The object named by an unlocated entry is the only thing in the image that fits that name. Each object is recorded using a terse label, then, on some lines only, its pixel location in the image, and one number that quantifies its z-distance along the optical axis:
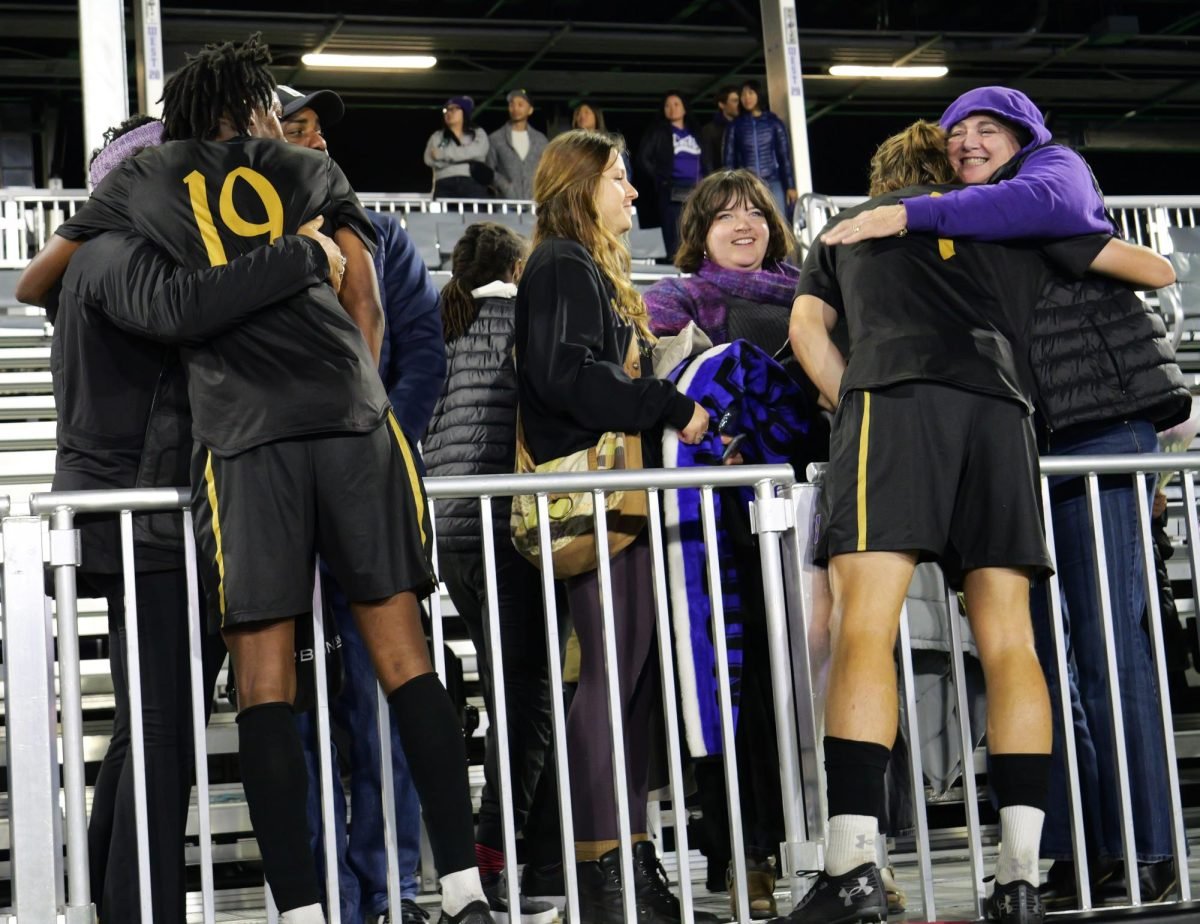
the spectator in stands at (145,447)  2.73
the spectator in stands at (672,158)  13.30
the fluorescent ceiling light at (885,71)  18.16
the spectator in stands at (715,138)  14.02
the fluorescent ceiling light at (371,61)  16.97
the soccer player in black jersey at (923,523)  2.88
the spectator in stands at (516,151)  12.96
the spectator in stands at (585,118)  12.98
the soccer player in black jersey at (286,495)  2.63
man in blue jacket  3.28
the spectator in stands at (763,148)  12.69
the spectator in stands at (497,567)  3.58
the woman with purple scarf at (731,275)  3.75
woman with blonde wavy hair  3.21
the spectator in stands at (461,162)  12.70
